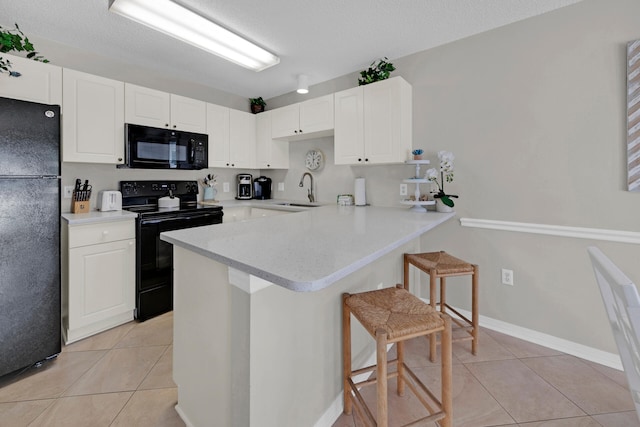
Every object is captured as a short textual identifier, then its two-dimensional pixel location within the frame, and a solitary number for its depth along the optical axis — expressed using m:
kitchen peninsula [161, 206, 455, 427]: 0.97
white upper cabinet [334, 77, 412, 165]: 2.54
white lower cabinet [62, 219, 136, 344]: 2.16
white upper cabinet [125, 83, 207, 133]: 2.65
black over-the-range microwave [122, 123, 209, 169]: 2.62
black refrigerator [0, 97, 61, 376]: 1.63
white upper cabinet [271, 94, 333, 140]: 3.02
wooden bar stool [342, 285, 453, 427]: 1.08
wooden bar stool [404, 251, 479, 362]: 1.84
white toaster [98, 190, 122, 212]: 2.59
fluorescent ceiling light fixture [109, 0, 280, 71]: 1.84
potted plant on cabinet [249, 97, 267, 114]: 3.87
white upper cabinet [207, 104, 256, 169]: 3.35
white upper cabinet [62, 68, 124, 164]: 2.27
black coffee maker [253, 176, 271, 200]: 3.96
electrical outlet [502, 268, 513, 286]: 2.26
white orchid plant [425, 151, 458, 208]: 2.30
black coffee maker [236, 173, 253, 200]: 3.88
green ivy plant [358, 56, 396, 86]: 2.64
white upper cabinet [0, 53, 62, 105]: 1.96
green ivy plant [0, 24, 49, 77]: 1.87
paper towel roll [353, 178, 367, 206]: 2.98
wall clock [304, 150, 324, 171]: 3.48
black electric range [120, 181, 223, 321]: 2.49
